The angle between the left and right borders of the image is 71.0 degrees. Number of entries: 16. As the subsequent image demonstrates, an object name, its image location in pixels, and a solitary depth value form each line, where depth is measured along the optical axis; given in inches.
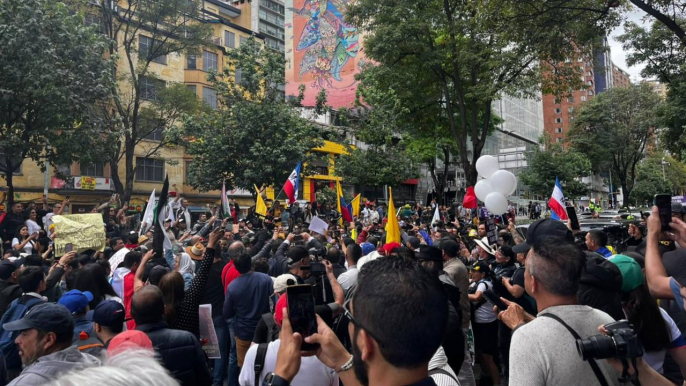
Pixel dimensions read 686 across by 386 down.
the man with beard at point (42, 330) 120.7
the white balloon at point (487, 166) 468.8
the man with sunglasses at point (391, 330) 66.2
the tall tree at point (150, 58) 967.0
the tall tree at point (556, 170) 1733.5
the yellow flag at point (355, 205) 637.4
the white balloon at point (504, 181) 455.2
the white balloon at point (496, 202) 450.6
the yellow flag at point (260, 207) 518.6
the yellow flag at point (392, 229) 333.1
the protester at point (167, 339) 138.0
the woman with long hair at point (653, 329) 126.3
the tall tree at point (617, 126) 1494.8
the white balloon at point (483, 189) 468.1
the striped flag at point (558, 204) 410.0
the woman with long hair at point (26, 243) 364.5
